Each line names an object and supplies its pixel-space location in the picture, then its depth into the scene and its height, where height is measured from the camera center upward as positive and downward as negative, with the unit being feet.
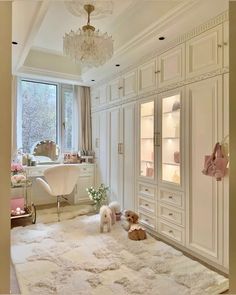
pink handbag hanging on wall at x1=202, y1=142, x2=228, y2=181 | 7.39 -0.60
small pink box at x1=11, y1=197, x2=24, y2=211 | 12.11 -3.01
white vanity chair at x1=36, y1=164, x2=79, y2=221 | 11.89 -1.77
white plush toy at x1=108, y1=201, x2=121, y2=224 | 11.96 -3.32
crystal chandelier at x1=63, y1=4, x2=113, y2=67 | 8.70 +3.75
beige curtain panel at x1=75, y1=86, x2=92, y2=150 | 16.93 +2.04
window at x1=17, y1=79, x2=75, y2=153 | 15.97 +2.21
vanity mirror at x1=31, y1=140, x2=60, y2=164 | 16.51 -0.48
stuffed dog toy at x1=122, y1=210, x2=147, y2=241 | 9.87 -3.61
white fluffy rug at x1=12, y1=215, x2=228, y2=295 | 6.59 -3.95
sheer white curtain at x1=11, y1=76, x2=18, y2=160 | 14.91 +1.50
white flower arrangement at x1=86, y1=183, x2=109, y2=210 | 13.39 -2.88
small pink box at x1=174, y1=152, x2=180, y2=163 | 9.66 -0.50
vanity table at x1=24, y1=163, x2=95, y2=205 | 15.75 -3.01
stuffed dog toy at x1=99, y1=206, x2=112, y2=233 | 10.66 -3.30
